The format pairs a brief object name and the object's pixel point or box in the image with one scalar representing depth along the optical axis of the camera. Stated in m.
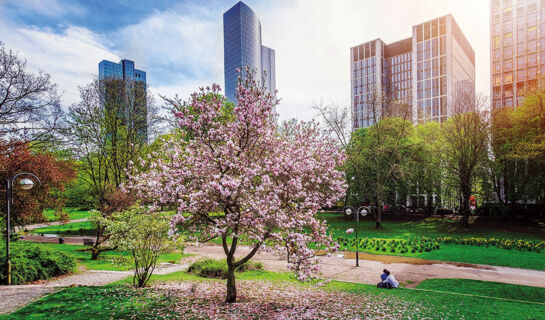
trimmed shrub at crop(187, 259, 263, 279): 17.09
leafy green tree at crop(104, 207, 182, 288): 13.43
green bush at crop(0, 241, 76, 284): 14.38
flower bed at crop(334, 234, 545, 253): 23.41
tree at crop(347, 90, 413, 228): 35.62
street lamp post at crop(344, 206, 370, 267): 20.09
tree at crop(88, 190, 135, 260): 21.22
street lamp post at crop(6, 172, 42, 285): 13.42
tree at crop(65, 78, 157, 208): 29.73
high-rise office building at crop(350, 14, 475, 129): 112.00
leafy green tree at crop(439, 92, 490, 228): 32.75
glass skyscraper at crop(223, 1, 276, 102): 194.50
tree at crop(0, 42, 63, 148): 19.63
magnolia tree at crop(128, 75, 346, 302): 9.32
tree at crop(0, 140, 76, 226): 18.42
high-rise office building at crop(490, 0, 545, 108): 85.88
